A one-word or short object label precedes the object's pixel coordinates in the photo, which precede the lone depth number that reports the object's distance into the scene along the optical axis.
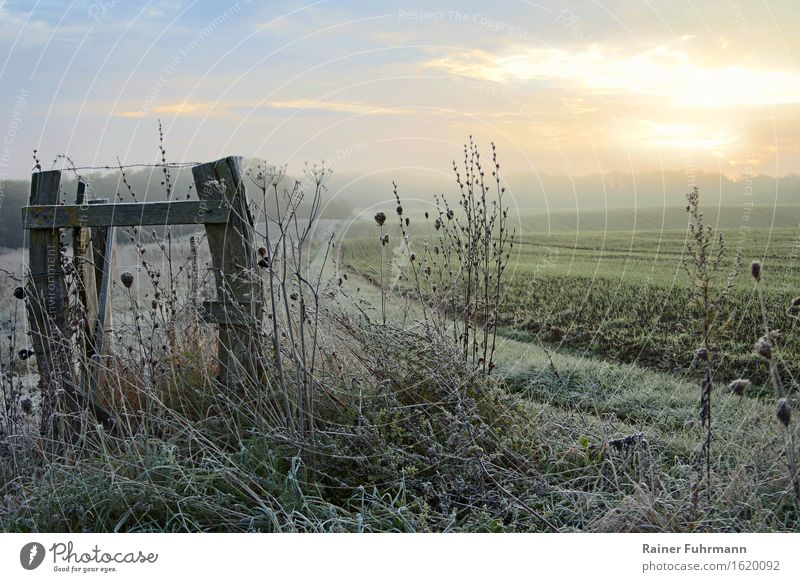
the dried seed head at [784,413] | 2.91
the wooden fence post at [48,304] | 4.78
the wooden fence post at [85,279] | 5.08
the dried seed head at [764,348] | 2.97
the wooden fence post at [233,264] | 4.62
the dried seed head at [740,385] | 3.04
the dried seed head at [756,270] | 3.05
